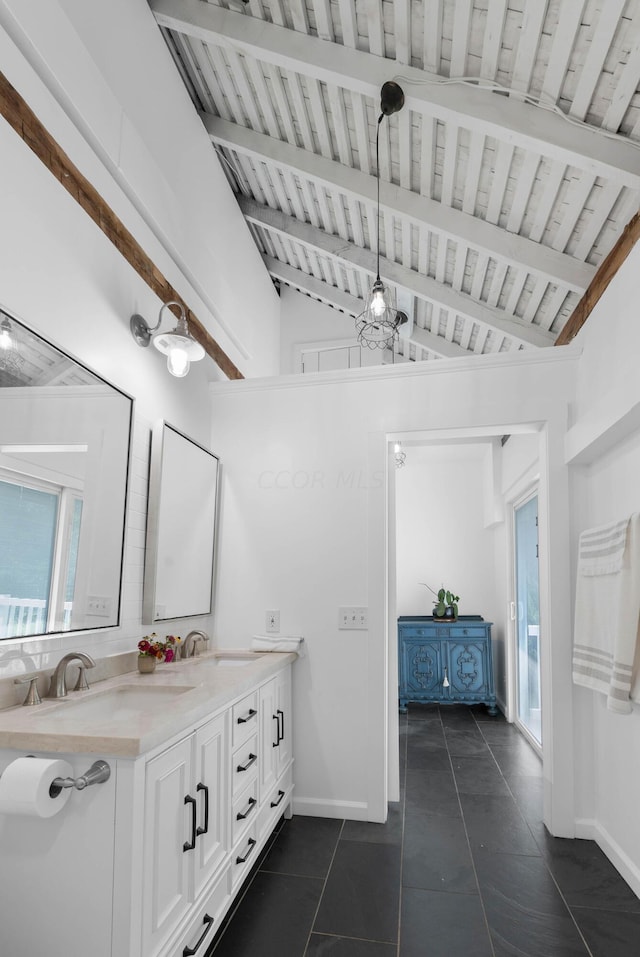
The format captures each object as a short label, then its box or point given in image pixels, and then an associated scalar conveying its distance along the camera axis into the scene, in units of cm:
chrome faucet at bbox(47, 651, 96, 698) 194
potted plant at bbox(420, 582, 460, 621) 567
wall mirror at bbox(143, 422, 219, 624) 277
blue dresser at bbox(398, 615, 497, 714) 535
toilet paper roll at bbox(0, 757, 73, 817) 135
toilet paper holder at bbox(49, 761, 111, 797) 141
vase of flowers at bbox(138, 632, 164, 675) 247
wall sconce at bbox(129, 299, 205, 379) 264
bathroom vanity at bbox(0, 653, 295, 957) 142
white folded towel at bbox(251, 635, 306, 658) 311
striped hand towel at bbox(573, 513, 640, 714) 218
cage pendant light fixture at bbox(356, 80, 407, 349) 265
